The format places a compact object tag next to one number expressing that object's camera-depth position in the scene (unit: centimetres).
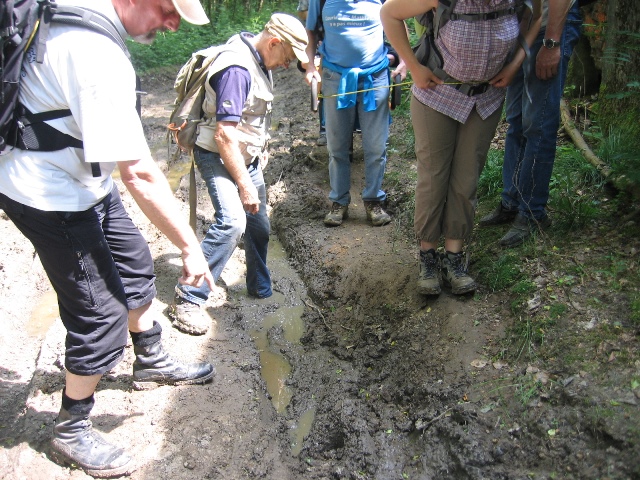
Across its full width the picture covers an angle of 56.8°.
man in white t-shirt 211
